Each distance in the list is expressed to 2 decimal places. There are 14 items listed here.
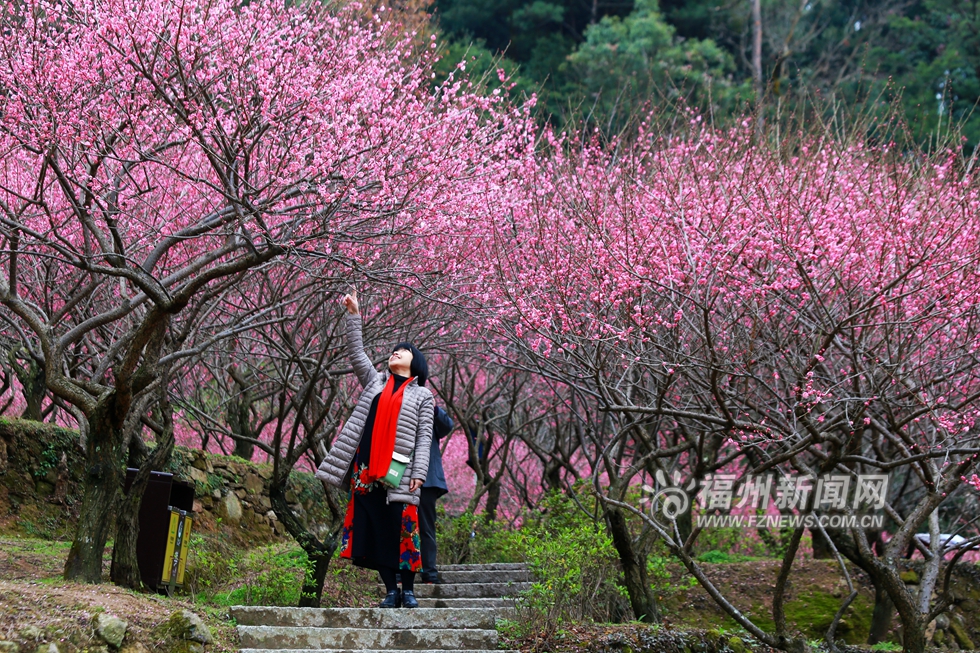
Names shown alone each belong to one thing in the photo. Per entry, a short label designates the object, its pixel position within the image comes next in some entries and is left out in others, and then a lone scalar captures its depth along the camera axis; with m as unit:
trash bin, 11.95
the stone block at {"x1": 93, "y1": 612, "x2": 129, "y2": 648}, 9.03
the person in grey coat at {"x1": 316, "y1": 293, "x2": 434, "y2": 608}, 11.18
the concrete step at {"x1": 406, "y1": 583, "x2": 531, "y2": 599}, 14.83
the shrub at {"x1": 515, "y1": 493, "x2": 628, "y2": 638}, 11.27
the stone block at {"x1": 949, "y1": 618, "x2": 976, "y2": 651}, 17.94
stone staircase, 10.31
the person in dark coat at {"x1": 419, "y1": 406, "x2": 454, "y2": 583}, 11.34
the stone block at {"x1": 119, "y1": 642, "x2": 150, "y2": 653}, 9.14
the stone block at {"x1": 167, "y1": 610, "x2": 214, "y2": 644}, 9.52
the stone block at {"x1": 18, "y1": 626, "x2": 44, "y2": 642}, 8.56
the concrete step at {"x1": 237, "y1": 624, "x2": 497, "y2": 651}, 10.29
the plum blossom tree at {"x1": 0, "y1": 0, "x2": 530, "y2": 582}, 11.27
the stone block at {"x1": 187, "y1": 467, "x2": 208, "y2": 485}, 18.31
